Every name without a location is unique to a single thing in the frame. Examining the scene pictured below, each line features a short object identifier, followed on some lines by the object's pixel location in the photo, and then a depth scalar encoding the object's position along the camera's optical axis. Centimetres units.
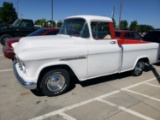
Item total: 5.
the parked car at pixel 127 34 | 721
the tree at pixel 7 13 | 4597
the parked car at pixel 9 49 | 524
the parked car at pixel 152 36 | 657
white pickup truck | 289
